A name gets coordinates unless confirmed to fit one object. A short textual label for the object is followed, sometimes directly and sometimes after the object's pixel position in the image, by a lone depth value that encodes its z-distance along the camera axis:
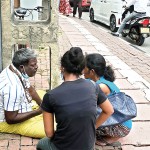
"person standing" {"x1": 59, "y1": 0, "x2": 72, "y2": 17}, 14.45
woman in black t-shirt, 2.33
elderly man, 3.37
